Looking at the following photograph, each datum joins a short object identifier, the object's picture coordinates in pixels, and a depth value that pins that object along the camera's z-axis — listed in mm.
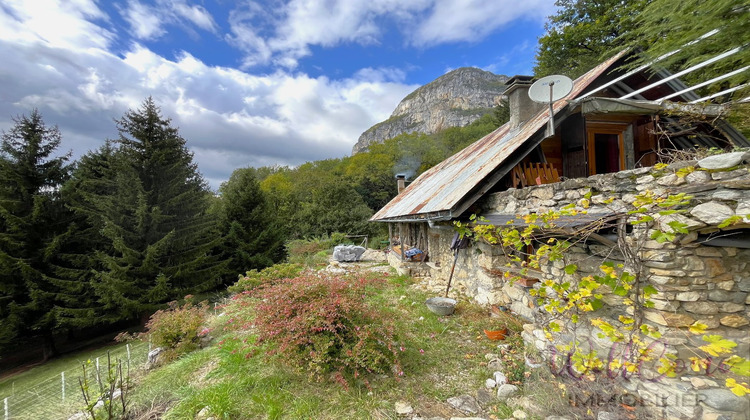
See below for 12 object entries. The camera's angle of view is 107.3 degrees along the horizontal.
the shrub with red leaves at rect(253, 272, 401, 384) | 3955
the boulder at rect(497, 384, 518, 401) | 3566
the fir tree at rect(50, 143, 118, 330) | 10500
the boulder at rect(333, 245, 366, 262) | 15930
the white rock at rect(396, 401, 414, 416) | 3406
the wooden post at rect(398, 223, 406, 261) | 13211
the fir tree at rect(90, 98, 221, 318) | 10766
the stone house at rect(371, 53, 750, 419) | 2441
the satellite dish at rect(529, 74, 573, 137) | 5414
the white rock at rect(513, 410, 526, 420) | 3173
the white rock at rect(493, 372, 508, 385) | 3776
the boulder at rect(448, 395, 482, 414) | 3428
